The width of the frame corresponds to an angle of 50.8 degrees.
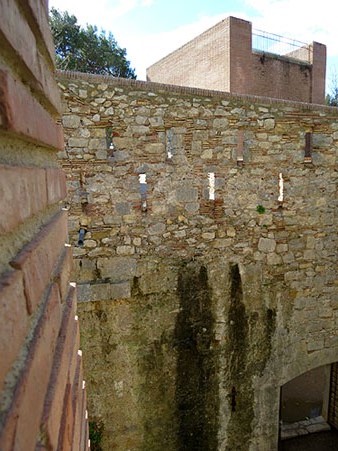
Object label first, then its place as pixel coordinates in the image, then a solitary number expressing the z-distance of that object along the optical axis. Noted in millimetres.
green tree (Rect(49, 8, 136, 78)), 16641
